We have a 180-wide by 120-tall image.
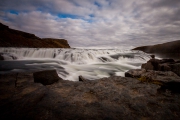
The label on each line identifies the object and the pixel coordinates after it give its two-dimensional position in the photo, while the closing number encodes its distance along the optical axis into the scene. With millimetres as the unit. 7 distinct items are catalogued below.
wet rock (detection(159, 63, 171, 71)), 5266
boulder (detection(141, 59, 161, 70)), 5898
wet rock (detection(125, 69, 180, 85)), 2758
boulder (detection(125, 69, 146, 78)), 3475
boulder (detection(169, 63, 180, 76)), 5141
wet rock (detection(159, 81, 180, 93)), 2289
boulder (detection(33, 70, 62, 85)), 2608
